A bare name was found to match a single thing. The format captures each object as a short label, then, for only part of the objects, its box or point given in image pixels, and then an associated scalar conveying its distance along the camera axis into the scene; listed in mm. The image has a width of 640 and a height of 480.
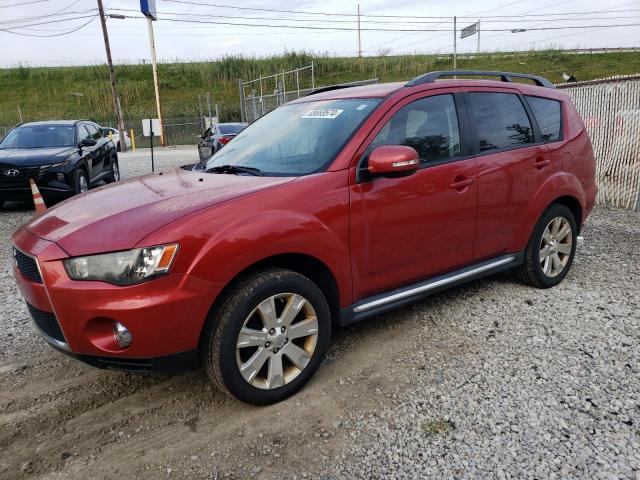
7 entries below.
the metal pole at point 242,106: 25022
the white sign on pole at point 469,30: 35500
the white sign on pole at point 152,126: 8159
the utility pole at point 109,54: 29031
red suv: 2453
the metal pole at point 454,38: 31969
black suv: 8258
